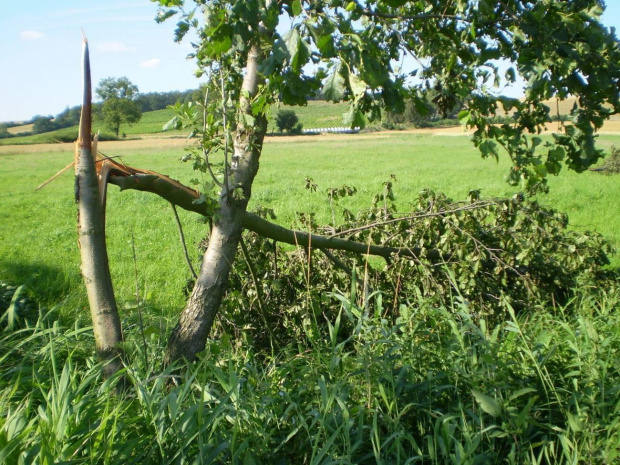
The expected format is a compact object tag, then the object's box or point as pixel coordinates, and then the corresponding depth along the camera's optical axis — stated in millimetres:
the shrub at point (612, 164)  19000
